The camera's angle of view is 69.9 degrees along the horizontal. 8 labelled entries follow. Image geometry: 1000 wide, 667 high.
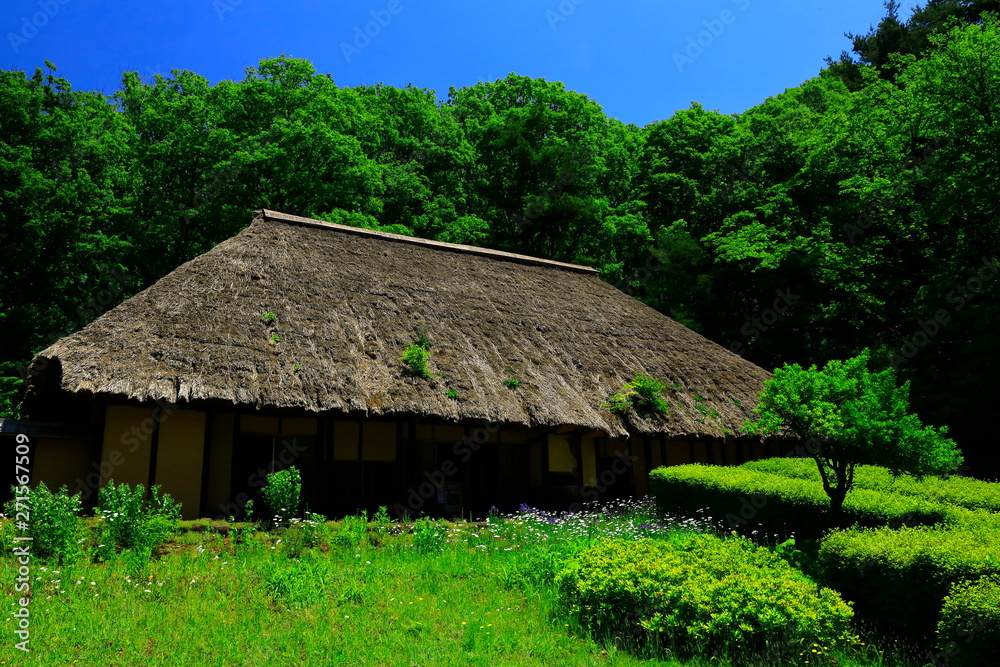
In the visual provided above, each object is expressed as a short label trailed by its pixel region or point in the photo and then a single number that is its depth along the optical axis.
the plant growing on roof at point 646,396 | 15.86
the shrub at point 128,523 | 8.79
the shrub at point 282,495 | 11.05
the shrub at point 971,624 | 5.74
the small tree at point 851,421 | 9.43
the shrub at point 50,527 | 8.20
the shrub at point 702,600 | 6.46
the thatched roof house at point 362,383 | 12.37
